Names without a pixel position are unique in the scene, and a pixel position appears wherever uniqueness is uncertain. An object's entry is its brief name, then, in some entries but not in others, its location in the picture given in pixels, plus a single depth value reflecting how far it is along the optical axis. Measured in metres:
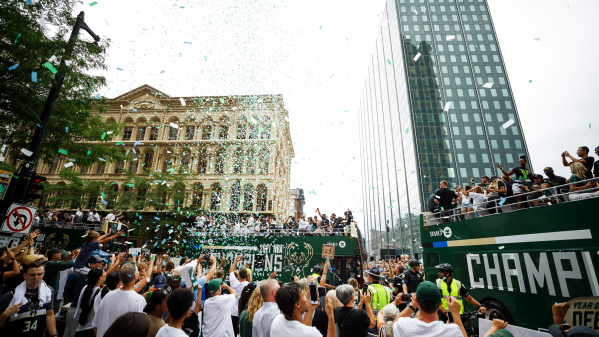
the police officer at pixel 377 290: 5.33
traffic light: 8.22
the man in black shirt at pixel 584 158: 6.88
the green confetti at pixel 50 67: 9.18
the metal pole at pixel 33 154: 7.72
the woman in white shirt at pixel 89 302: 4.36
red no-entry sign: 7.05
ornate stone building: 36.19
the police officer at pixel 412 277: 7.19
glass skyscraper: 62.03
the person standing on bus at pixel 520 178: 8.03
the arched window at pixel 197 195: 35.43
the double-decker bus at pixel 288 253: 14.67
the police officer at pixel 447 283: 5.71
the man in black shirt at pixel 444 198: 10.40
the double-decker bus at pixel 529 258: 5.81
